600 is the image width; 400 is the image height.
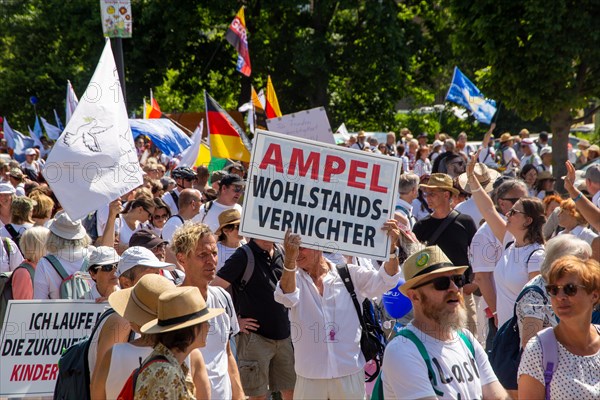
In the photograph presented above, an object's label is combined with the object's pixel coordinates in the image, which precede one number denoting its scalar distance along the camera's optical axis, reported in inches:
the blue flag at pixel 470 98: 889.5
